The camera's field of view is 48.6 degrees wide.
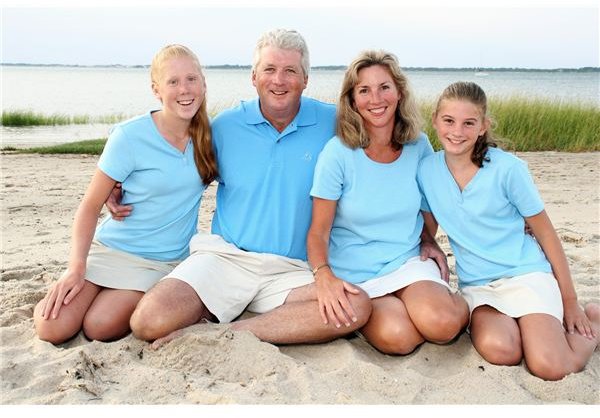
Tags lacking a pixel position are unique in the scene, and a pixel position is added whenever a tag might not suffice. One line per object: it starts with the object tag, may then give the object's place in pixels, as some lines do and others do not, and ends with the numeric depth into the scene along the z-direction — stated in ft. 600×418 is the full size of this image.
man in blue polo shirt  11.33
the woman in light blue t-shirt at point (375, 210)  10.85
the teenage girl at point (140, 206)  11.14
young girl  10.44
